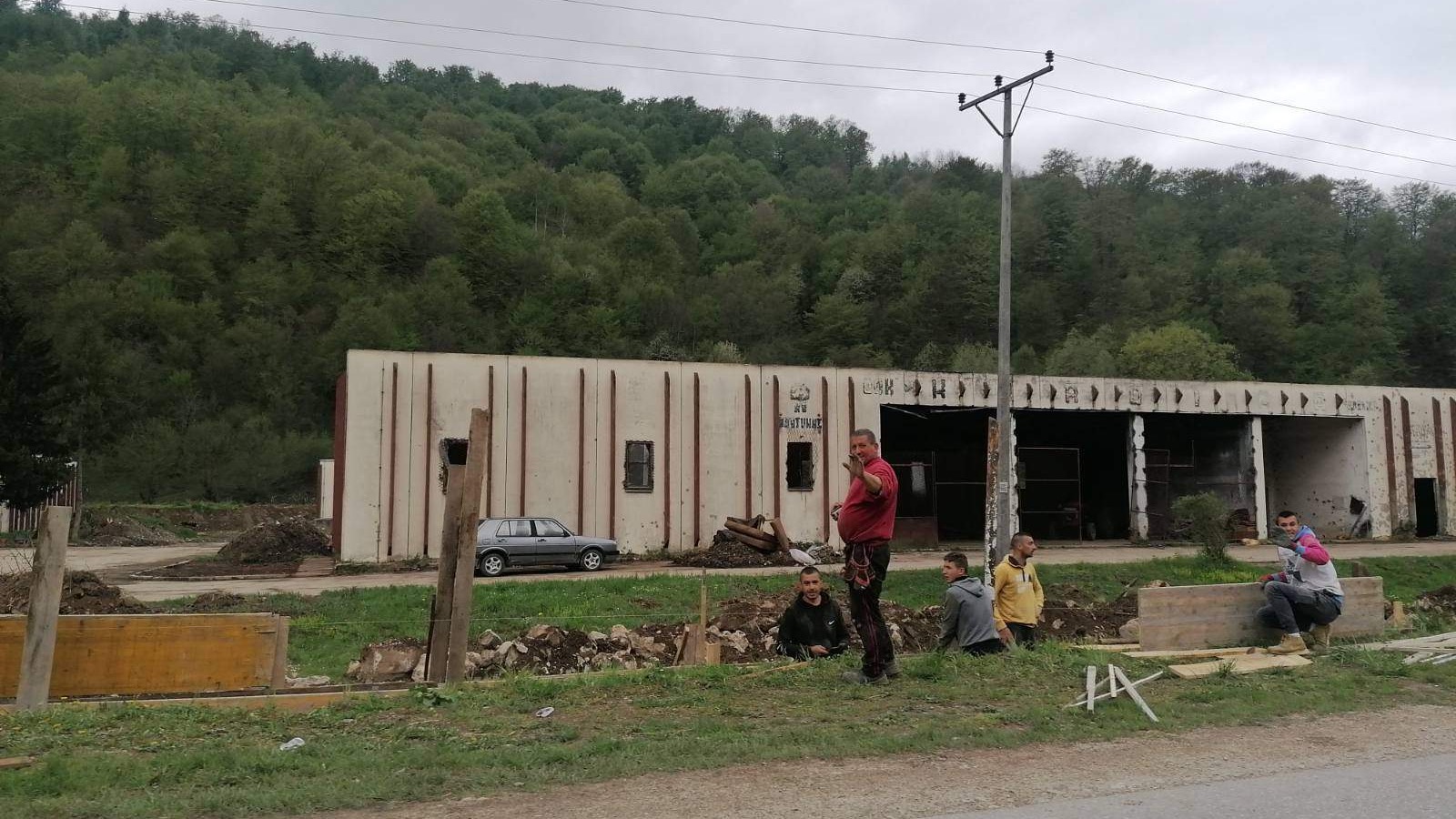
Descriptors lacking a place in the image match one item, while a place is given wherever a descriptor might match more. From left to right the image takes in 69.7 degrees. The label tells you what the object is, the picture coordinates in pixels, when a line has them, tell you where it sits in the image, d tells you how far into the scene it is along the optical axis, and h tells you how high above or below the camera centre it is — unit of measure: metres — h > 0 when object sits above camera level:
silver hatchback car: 23.88 -1.61
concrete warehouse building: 26.05 +1.10
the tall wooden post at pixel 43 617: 7.94 -1.09
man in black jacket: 10.27 -1.47
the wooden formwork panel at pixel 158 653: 8.64 -1.51
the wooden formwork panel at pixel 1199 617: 10.97 -1.46
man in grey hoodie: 9.91 -1.30
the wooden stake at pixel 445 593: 9.12 -1.02
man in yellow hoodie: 10.77 -1.23
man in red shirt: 8.18 -0.40
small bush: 24.50 -1.00
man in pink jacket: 10.74 -1.17
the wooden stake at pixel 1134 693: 7.79 -1.65
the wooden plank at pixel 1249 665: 9.46 -1.74
